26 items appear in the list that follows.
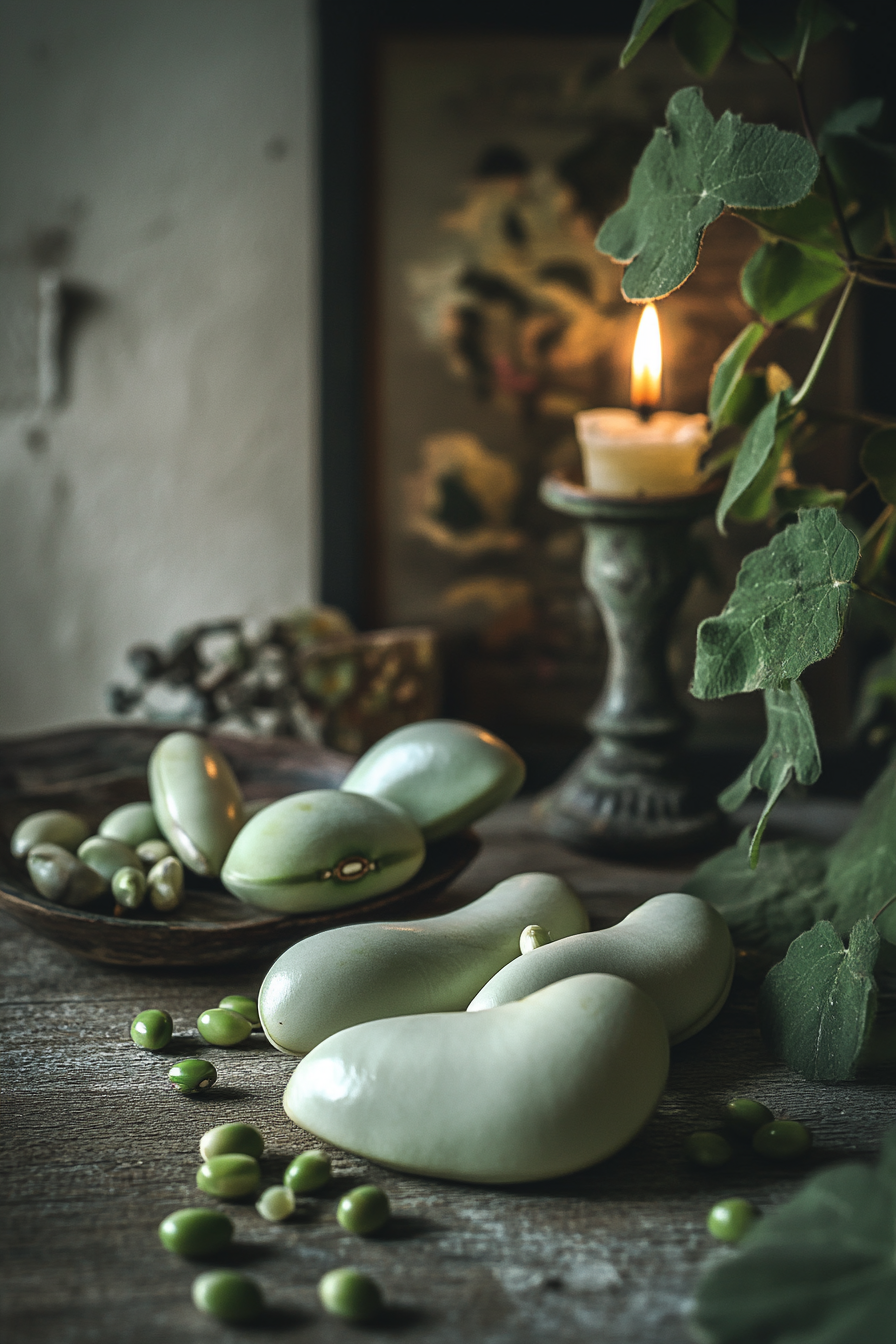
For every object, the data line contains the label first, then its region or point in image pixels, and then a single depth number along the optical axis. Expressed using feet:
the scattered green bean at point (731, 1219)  1.14
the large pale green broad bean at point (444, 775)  1.82
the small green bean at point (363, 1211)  1.16
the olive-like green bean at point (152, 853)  1.89
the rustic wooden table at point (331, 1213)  1.06
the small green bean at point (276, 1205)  1.19
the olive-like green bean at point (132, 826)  1.96
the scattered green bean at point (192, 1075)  1.43
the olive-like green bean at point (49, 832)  1.90
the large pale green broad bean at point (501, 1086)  1.18
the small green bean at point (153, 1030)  1.54
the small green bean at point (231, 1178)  1.22
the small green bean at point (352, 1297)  1.05
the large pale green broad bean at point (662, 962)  1.40
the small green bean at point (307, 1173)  1.22
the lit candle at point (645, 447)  2.13
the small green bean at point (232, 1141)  1.28
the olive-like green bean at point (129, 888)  1.77
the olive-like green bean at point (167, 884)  1.79
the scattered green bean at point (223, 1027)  1.54
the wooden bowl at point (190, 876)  1.63
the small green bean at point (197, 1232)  1.12
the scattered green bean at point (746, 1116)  1.33
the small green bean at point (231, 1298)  1.05
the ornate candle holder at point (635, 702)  2.19
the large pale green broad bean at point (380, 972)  1.42
